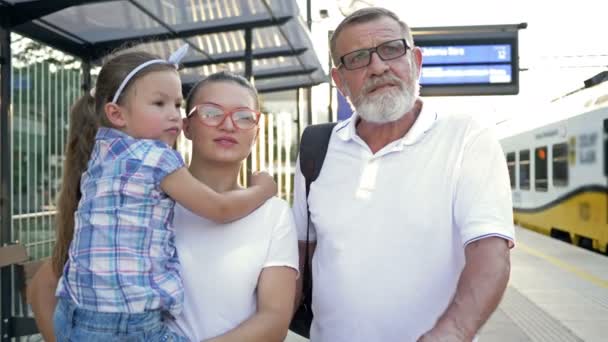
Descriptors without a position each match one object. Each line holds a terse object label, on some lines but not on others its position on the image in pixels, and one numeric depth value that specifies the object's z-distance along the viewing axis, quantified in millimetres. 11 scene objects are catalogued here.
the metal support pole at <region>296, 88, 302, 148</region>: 10867
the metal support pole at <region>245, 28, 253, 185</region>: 6425
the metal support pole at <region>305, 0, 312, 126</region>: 10372
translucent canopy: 4514
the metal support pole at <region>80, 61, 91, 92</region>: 5489
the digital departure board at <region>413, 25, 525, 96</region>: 7516
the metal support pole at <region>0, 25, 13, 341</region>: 4207
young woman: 1480
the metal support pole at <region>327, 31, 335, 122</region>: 11027
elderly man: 1439
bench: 3605
